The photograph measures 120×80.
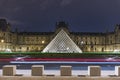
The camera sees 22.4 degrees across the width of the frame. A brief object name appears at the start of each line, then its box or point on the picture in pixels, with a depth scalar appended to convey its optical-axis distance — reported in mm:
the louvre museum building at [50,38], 135000
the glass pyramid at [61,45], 62594
